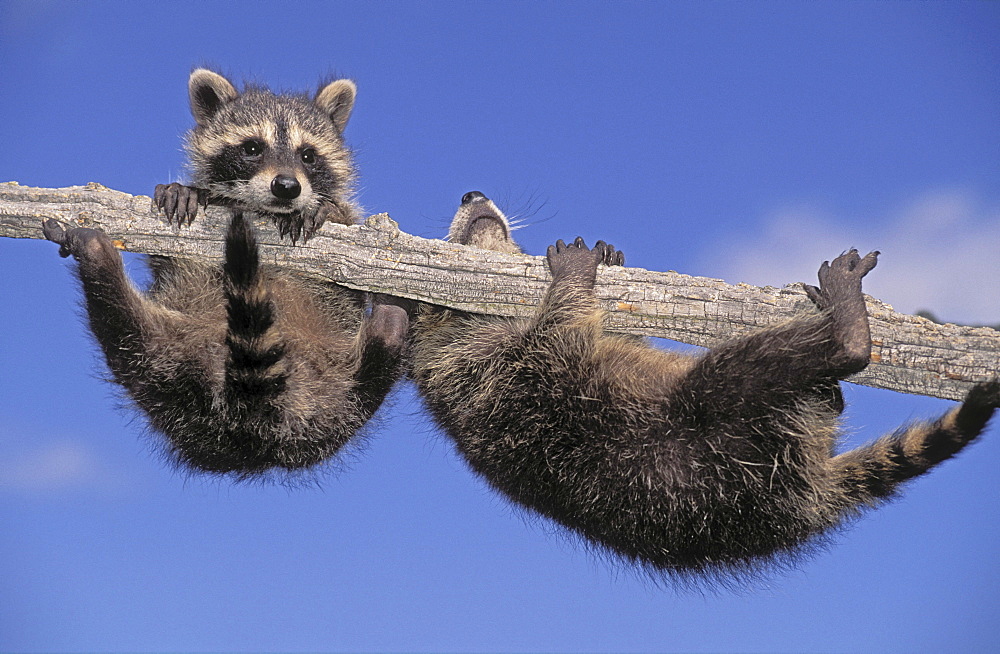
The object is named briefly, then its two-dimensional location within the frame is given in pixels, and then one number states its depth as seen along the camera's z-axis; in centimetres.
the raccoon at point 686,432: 577
